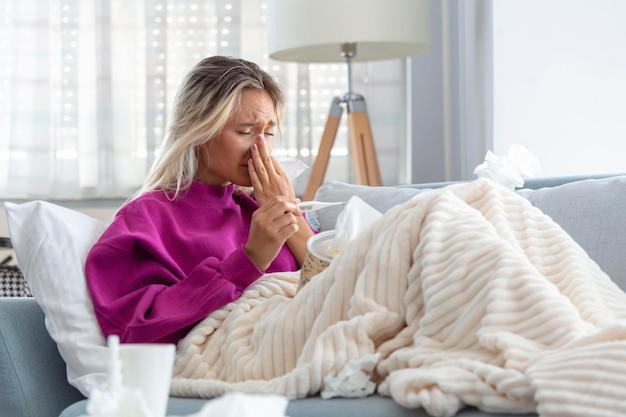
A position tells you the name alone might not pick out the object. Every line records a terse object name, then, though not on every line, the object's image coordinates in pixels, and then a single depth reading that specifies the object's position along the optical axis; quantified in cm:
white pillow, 193
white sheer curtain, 385
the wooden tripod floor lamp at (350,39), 317
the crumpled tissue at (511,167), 215
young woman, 197
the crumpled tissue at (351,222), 192
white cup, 124
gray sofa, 187
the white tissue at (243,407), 115
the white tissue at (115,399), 114
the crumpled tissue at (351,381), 166
